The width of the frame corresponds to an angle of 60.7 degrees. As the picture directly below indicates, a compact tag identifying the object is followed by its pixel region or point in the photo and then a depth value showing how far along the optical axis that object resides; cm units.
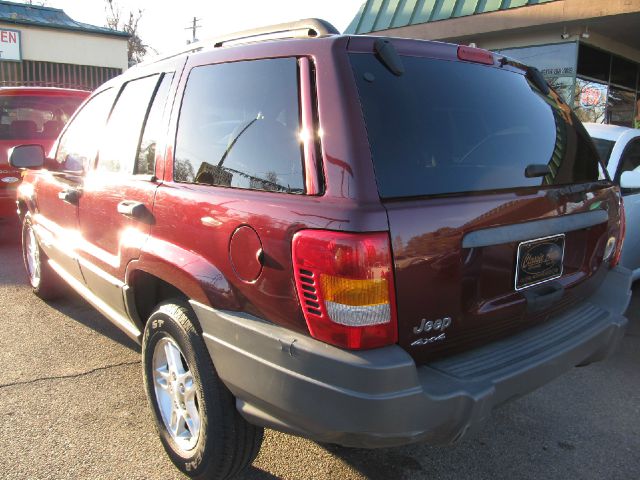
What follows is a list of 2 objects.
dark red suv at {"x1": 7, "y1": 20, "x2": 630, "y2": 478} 186
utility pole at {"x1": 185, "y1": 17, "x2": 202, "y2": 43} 5012
